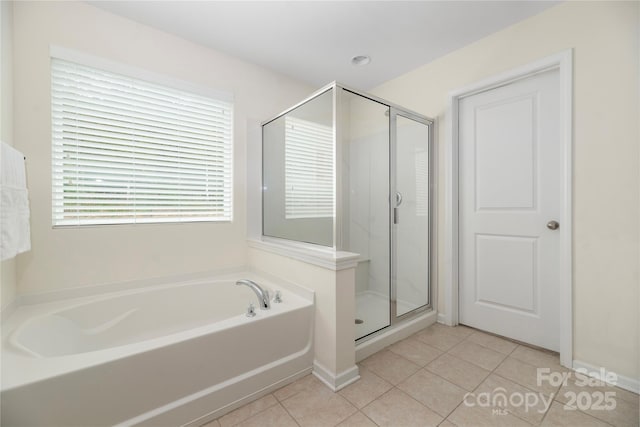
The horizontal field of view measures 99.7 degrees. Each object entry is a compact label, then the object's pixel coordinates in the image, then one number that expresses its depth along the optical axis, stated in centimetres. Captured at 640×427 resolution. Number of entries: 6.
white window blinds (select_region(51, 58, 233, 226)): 174
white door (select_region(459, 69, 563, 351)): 188
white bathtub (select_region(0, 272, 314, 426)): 102
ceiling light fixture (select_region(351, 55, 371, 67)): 240
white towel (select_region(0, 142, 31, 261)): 113
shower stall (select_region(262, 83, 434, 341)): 187
